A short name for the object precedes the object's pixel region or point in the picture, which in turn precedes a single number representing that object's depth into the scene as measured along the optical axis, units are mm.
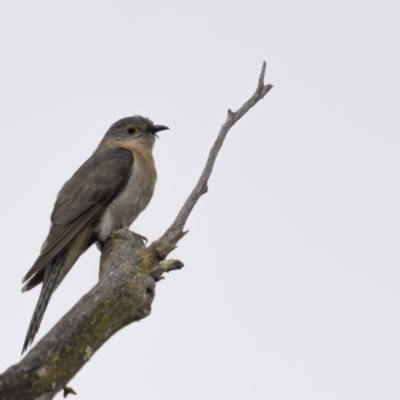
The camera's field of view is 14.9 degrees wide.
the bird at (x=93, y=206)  13922
